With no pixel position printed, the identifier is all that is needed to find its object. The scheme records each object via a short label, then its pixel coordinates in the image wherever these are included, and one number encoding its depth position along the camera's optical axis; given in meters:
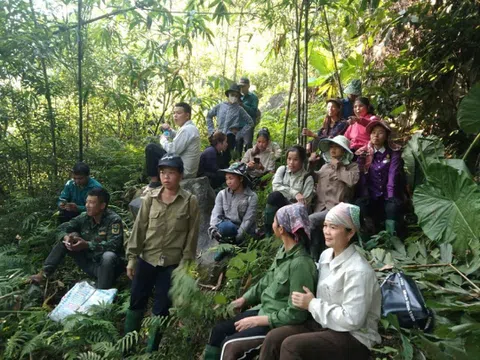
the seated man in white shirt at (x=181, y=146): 5.11
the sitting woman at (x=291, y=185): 4.51
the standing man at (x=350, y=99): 5.97
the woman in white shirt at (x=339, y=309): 2.30
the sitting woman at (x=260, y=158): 6.04
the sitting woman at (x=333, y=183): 4.22
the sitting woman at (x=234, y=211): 4.39
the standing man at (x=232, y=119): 6.85
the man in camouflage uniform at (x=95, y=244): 4.46
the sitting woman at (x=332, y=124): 5.53
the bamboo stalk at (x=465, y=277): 2.88
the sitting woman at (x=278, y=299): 2.58
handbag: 2.66
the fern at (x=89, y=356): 3.32
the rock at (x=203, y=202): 5.09
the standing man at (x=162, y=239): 3.55
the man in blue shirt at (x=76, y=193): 5.19
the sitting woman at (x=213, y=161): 6.07
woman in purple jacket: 4.32
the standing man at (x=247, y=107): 6.98
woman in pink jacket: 5.10
